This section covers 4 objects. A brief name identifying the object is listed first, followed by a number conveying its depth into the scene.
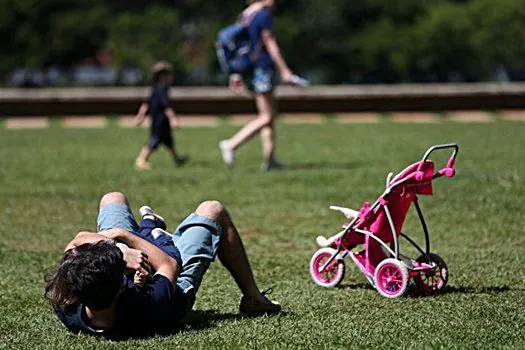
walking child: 28.73
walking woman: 26.31
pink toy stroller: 12.86
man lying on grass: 10.23
